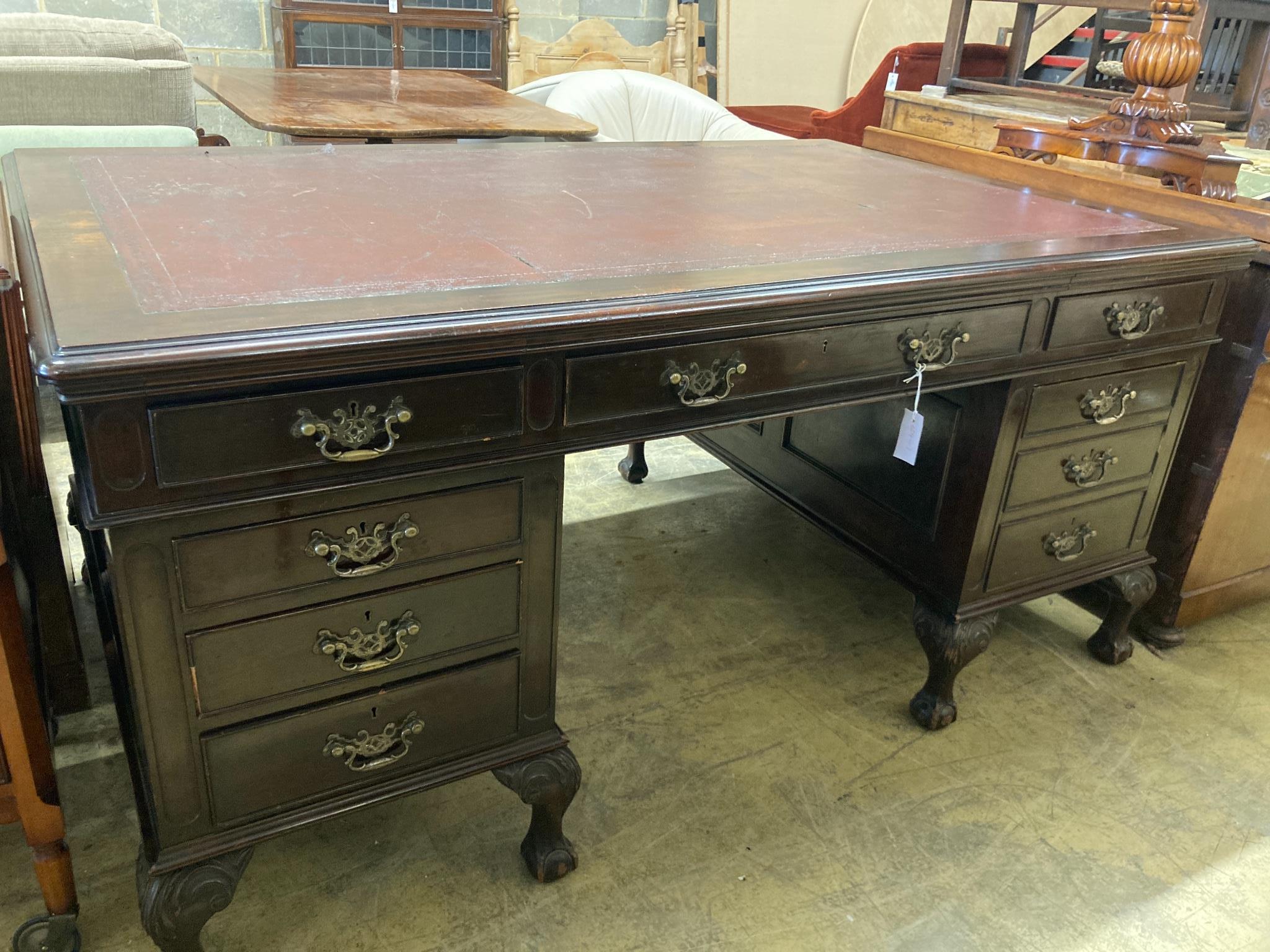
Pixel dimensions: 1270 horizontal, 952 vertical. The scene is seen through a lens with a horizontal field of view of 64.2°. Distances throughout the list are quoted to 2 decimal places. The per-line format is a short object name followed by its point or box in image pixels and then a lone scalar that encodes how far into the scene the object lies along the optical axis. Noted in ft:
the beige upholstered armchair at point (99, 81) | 8.34
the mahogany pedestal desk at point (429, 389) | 3.26
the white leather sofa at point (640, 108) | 12.37
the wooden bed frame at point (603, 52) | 17.95
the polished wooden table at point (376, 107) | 8.92
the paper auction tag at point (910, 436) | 4.77
